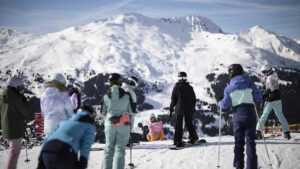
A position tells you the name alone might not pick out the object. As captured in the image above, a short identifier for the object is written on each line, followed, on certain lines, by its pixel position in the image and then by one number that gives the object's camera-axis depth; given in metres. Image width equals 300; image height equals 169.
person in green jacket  6.64
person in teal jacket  5.76
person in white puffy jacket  5.96
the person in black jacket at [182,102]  9.24
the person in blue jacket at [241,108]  5.92
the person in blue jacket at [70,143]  3.93
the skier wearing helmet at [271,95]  9.47
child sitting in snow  13.52
